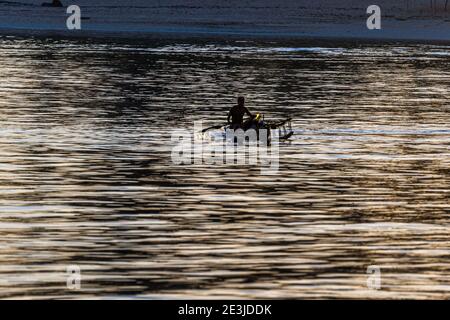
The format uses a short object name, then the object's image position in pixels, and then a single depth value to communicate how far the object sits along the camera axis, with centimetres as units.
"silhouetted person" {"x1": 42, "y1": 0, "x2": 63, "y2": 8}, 14090
